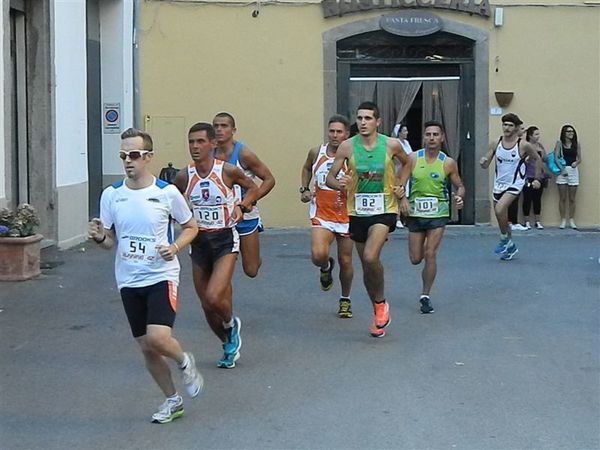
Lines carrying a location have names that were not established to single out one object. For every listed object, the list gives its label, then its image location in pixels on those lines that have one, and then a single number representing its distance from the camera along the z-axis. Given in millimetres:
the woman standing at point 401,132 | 18914
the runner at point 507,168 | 14203
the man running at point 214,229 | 8016
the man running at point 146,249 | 6590
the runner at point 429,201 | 10742
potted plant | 12047
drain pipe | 18797
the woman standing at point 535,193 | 18953
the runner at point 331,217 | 10219
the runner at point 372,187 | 9398
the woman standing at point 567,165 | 18906
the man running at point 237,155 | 8914
